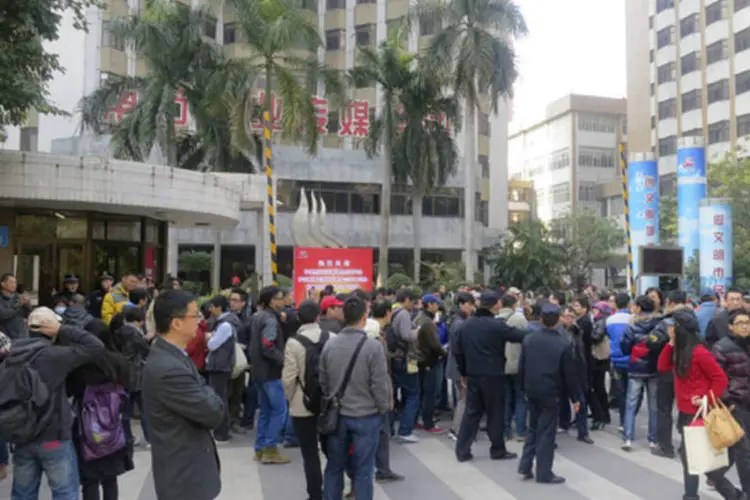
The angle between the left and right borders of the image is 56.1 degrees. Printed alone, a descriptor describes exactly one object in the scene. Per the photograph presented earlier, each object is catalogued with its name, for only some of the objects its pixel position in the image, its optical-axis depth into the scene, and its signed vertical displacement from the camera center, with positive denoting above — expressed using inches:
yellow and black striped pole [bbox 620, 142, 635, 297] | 565.0 +42.3
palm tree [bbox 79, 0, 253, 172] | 944.9 +257.7
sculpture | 729.0 +35.3
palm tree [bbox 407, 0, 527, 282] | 981.8 +310.0
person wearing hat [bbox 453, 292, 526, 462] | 280.8 -43.2
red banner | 504.1 -3.8
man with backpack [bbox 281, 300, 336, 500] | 220.7 -40.6
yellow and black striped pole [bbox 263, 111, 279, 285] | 509.4 +54.0
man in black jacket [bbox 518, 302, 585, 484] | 253.6 -44.4
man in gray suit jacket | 130.0 -28.8
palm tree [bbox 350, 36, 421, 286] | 1088.2 +288.5
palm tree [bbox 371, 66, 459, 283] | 1114.1 +207.5
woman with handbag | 214.1 -34.6
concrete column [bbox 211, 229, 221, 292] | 1045.2 +4.4
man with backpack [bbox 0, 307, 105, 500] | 159.2 -32.1
